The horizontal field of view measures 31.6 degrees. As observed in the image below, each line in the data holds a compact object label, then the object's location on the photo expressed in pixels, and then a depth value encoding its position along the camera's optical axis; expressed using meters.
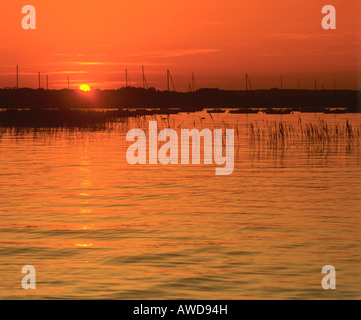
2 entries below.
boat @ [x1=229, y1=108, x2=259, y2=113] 115.19
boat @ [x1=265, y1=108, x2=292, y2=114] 107.43
